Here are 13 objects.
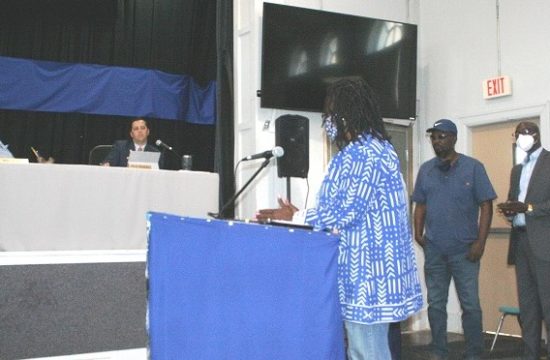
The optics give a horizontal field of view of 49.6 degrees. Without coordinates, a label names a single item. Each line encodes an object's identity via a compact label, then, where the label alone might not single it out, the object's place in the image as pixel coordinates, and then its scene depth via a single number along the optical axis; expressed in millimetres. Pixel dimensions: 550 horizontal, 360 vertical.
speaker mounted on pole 4570
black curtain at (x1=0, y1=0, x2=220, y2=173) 5711
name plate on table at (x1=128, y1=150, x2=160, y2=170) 2986
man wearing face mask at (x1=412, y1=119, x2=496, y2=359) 3857
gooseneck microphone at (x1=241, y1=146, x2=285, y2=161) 2439
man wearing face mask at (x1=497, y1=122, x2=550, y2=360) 3674
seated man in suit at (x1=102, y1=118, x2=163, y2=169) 4820
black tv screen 5066
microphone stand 2156
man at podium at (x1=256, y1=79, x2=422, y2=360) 1967
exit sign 5191
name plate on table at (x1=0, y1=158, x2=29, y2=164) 2370
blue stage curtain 5453
